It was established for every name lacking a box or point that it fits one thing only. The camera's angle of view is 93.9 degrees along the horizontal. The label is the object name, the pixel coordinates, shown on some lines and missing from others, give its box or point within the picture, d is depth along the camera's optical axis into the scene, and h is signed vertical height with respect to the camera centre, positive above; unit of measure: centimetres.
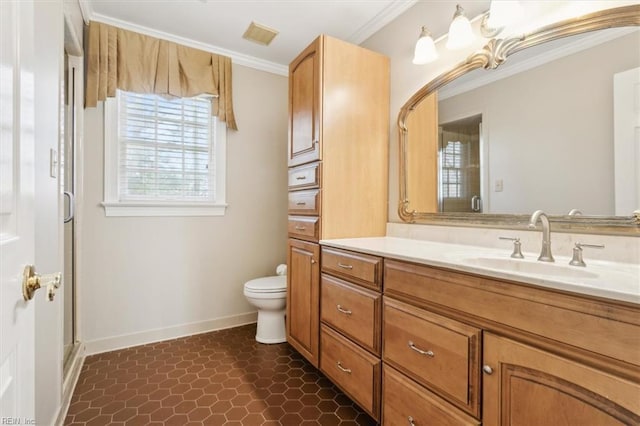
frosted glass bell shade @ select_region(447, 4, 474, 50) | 161 +99
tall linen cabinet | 188 +36
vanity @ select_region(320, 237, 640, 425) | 74 -41
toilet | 233 -72
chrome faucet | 119 -9
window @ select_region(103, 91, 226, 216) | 229 +46
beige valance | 214 +113
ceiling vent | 234 +145
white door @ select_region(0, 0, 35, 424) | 53 +1
